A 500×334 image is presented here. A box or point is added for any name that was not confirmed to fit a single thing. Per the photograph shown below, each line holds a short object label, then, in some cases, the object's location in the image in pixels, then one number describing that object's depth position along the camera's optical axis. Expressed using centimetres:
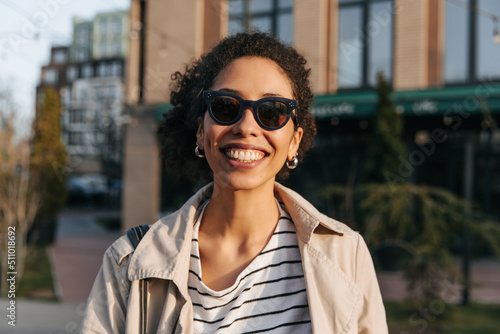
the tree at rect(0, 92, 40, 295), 775
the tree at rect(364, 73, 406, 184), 870
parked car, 2495
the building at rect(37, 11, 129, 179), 2678
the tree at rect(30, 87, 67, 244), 1140
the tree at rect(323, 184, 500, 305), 529
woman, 160
